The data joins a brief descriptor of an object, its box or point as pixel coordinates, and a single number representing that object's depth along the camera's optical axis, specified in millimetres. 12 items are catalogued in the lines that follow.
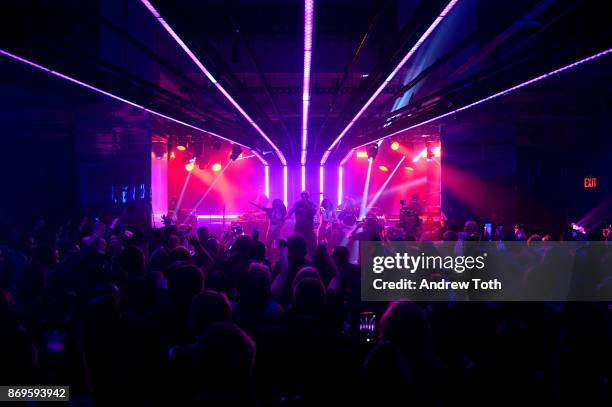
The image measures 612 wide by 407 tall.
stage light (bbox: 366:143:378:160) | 13234
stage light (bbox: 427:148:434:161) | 13320
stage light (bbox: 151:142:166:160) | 13359
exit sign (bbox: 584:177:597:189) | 12664
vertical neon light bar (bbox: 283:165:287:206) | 17080
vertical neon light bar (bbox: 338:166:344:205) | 17875
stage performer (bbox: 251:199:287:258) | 8789
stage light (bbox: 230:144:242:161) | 13848
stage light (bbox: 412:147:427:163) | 19284
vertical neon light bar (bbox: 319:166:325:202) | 16797
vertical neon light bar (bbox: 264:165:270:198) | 18219
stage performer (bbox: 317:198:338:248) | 9812
